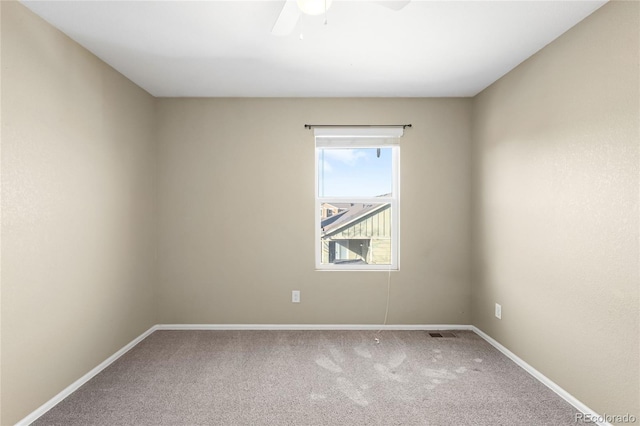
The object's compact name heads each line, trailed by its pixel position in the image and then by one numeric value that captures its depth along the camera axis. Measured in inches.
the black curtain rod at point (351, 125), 142.3
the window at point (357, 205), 147.4
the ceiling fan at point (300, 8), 61.7
